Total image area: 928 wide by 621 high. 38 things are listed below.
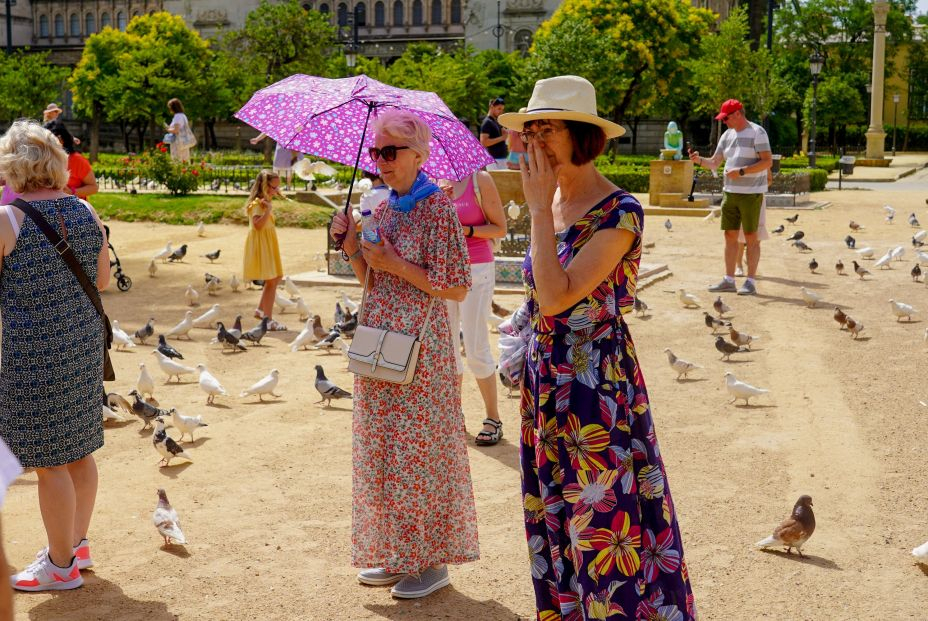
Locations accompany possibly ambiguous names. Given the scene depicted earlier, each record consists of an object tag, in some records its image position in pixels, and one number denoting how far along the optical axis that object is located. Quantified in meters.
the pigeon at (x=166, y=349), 9.41
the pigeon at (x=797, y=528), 5.12
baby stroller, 13.92
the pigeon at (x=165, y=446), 6.64
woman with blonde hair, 4.48
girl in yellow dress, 10.99
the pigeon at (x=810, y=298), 12.13
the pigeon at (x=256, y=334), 10.38
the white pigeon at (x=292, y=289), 12.79
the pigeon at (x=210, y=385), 8.23
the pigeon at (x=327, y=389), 8.09
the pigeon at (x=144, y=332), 10.62
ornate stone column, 48.76
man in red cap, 12.09
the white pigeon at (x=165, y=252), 15.92
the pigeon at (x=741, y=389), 8.06
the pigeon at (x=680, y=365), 8.95
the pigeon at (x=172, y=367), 8.97
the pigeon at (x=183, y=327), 10.80
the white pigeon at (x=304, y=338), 10.20
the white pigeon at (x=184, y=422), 7.15
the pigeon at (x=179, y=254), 16.38
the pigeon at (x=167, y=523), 5.26
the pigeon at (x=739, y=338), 9.80
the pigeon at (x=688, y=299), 12.20
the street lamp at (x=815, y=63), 40.18
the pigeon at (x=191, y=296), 12.84
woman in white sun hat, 3.49
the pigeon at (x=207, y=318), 11.38
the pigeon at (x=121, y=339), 10.16
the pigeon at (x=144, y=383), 8.16
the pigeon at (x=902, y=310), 11.14
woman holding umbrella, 4.59
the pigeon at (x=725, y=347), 9.54
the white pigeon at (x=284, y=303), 12.16
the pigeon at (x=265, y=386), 8.31
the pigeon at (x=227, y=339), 10.16
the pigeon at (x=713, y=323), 10.78
